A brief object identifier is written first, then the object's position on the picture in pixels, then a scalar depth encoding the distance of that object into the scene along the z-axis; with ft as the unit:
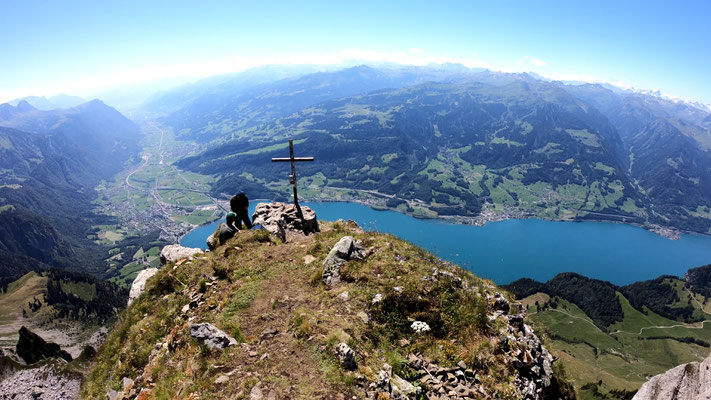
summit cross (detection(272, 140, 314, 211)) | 73.61
